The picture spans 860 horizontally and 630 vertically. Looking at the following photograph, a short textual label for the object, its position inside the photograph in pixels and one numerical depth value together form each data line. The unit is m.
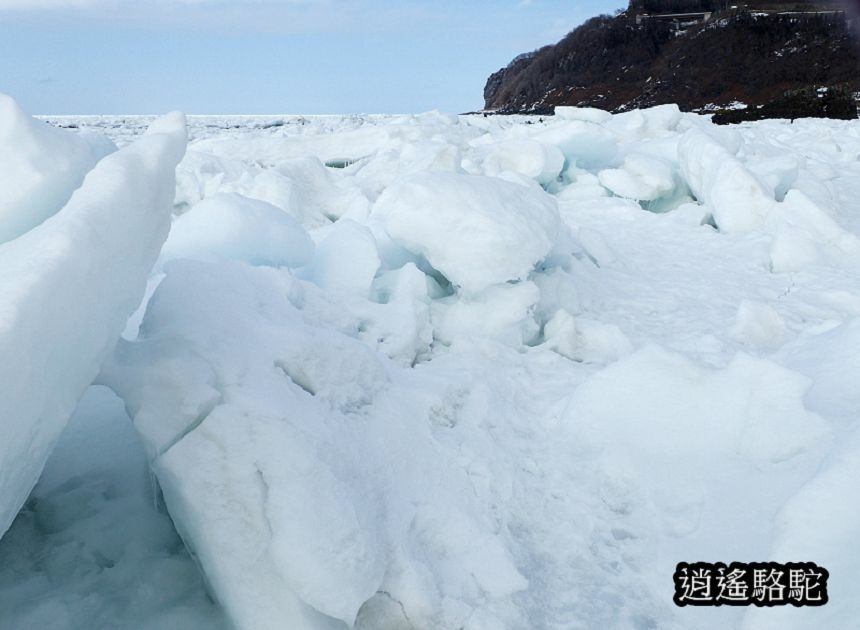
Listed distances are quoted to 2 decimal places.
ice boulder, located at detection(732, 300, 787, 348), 3.84
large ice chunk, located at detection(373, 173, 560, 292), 3.80
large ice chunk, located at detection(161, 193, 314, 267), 3.50
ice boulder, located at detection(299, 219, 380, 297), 3.90
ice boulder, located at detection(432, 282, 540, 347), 3.88
